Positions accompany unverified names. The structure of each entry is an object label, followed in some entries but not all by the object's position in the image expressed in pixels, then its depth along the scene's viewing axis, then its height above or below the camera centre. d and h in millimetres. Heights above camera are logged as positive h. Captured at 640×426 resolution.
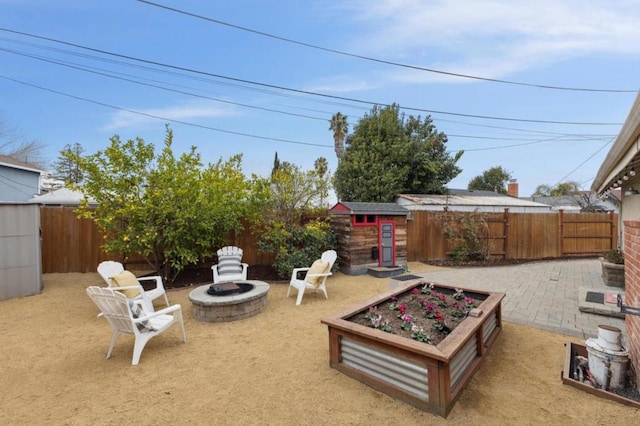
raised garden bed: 2158 -1271
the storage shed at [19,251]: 5264 -732
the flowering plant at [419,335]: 2508 -1108
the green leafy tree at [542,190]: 35406 +2715
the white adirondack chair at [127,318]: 3021 -1149
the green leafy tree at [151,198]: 5672 +288
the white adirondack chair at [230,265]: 5766 -1112
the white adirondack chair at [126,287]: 4365 -1143
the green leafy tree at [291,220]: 6793 -198
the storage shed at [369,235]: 7438 -618
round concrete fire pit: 4223 -1415
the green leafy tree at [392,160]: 15414 +2888
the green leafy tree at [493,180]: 31281 +3557
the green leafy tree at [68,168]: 26556 +4388
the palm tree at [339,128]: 25141 +7374
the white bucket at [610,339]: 2398 -1073
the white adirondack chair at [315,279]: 5141 -1236
